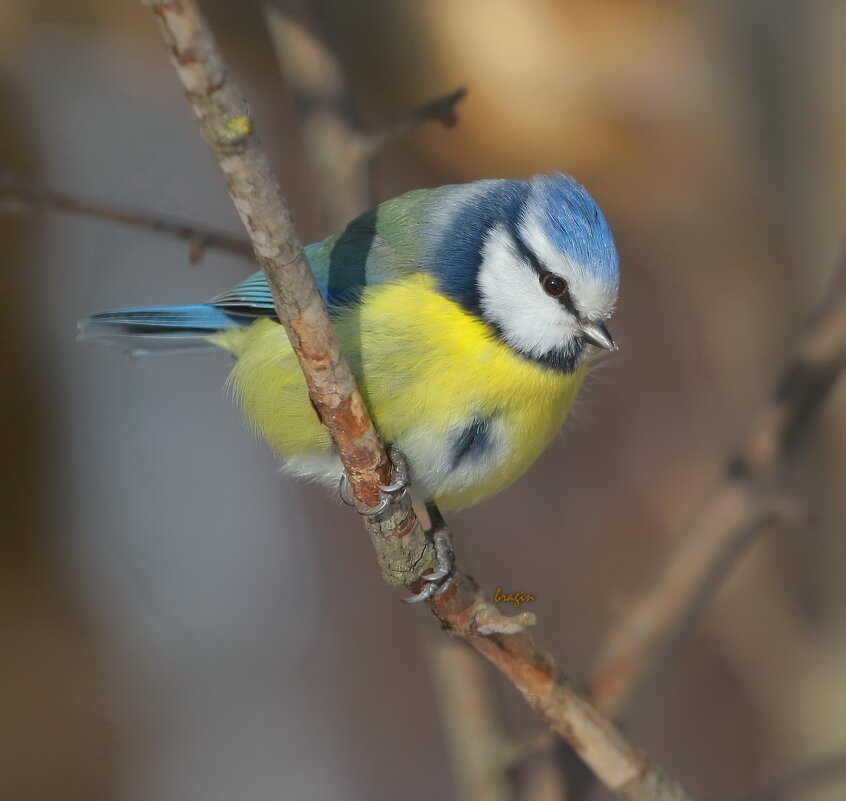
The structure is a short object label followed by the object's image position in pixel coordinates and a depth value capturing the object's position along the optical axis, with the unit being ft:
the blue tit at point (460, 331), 9.11
